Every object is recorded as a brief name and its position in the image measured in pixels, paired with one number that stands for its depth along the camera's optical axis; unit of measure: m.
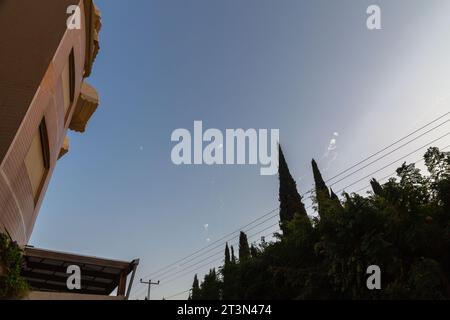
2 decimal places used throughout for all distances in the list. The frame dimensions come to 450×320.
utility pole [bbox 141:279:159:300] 53.31
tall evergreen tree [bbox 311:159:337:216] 17.22
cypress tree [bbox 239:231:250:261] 38.18
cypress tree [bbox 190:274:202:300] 27.33
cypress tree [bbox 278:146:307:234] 27.50
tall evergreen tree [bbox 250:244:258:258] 23.75
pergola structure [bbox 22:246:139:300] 10.55
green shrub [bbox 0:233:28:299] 7.36
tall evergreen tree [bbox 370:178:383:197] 35.66
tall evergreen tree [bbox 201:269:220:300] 24.45
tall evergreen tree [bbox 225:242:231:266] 45.00
